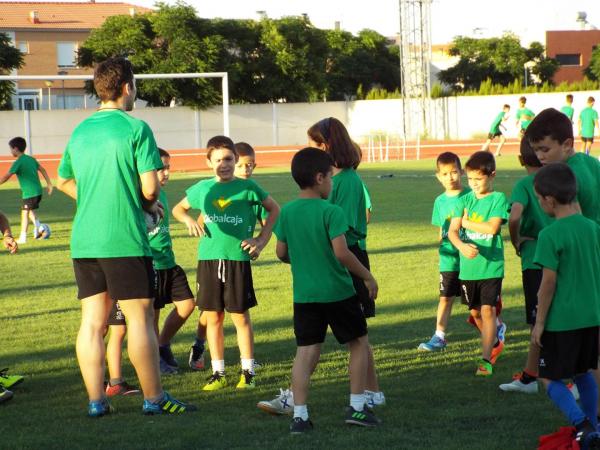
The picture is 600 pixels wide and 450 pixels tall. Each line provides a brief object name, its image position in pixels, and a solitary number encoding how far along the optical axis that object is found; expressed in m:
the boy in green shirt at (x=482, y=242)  9.68
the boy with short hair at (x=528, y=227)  8.11
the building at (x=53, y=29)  119.90
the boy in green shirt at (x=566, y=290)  6.79
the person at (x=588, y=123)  42.94
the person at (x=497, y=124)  48.22
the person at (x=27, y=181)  22.98
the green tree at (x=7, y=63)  71.59
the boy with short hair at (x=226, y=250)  9.36
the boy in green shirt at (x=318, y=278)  7.53
